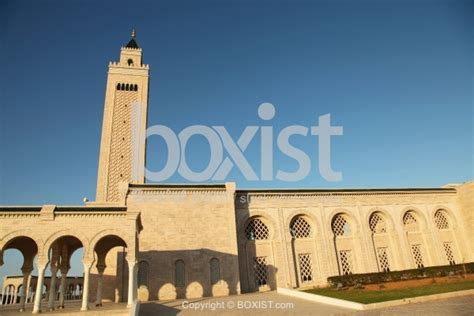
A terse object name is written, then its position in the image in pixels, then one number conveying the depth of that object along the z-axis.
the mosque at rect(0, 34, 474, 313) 14.79
